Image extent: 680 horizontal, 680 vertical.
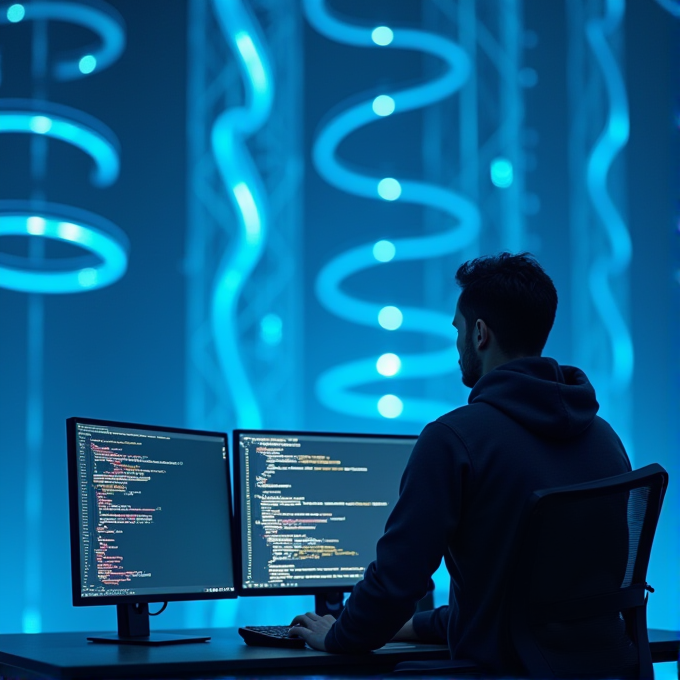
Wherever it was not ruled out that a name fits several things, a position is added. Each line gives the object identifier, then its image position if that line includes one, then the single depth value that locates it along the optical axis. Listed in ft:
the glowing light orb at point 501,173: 13.91
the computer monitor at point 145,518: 6.68
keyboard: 6.34
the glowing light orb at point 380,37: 13.64
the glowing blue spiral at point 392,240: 12.85
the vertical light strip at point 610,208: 14.21
